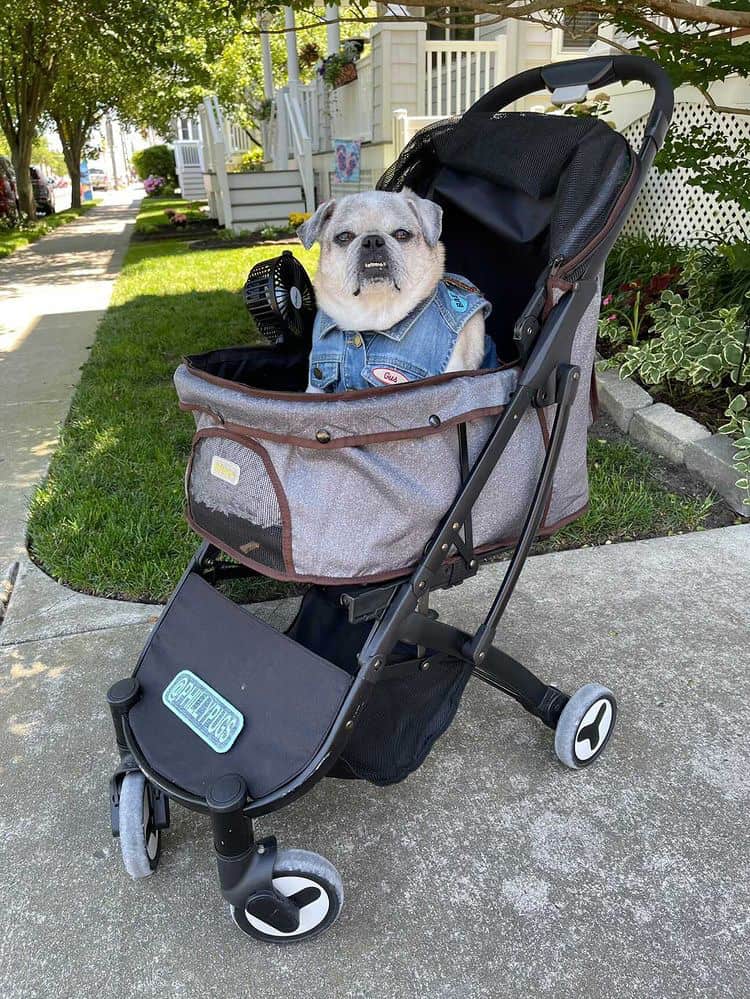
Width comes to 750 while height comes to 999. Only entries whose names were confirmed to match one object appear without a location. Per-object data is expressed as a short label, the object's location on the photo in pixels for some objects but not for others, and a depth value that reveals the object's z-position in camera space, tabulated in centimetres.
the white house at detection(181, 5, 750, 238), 896
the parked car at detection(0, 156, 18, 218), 2023
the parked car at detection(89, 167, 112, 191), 7048
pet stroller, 160
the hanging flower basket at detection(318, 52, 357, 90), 1179
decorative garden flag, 1090
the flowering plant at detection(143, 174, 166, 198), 3354
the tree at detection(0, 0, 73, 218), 1655
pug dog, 196
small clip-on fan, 199
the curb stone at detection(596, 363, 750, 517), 358
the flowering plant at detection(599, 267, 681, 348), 479
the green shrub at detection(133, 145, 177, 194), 3975
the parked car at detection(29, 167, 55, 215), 2710
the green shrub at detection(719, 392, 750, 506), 339
